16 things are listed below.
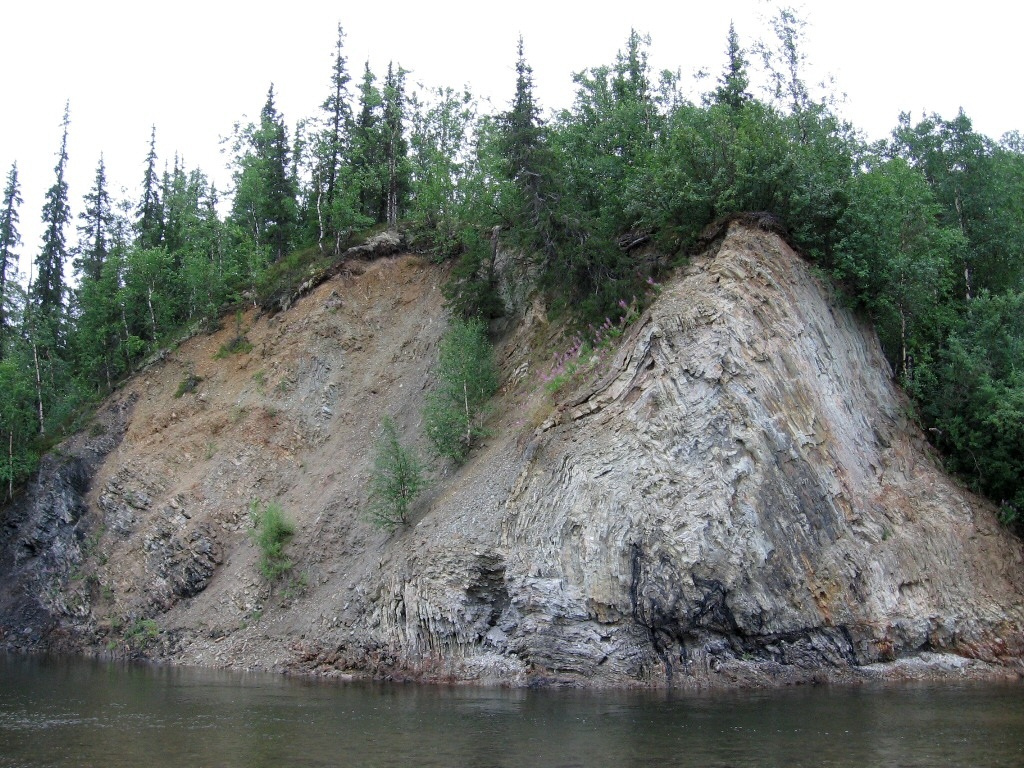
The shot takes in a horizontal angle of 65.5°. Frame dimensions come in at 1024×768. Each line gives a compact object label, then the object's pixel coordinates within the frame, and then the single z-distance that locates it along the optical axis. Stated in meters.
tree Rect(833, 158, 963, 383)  27.34
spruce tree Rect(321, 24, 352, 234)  46.06
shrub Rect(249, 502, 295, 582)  29.69
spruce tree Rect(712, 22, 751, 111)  38.19
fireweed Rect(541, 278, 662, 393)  27.81
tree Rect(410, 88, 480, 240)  40.88
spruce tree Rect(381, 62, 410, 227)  44.50
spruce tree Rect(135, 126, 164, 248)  53.81
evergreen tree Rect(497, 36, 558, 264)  31.05
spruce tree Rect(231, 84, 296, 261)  47.84
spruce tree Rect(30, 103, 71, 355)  58.12
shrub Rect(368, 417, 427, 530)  28.06
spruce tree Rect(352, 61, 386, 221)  44.38
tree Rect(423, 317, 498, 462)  29.69
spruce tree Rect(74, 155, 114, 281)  57.97
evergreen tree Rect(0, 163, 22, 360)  58.06
